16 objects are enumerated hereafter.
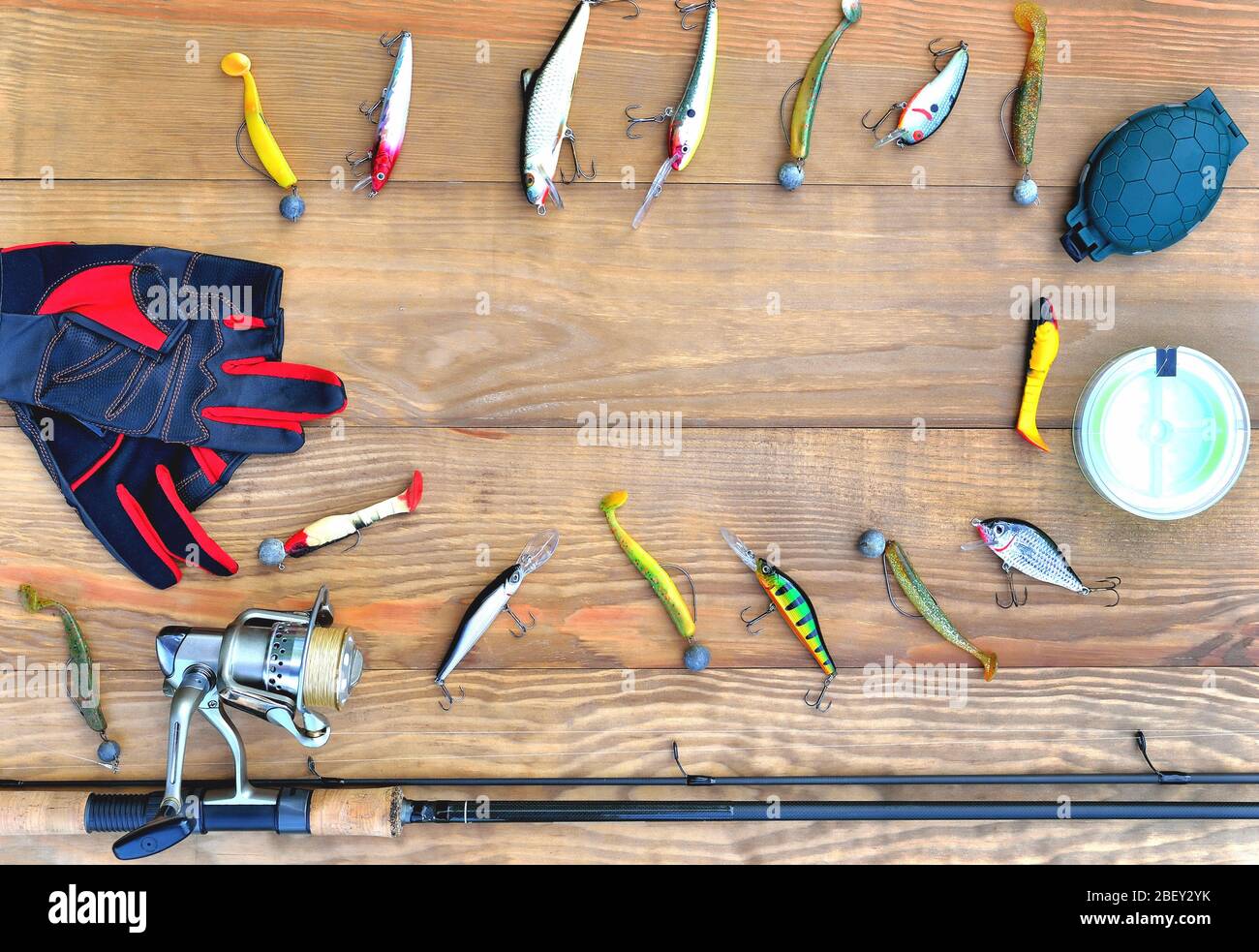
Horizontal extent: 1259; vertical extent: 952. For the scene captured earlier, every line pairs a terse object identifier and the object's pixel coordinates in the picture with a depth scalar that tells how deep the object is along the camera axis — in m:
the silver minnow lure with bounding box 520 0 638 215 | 1.19
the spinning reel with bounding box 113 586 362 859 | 1.12
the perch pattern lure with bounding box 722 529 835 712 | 1.20
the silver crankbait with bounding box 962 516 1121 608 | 1.20
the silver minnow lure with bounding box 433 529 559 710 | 1.20
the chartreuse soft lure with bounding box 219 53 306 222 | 1.19
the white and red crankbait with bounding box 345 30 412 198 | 1.20
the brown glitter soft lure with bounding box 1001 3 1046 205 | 1.23
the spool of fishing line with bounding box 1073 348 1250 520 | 1.20
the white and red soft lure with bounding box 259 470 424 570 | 1.19
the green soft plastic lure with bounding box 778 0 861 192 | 1.21
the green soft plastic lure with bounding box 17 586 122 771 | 1.20
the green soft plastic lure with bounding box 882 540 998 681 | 1.22
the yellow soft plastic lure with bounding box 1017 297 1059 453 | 1.21
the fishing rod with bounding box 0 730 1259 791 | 1.22
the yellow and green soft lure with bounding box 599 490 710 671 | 1.21
